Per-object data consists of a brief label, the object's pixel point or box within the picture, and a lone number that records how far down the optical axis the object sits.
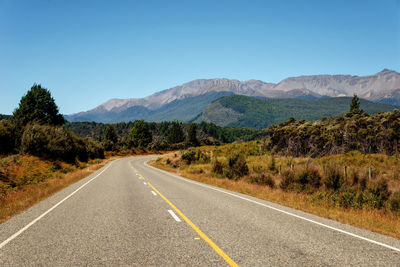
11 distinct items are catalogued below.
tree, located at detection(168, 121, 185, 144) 126.40
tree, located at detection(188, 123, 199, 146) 112.61
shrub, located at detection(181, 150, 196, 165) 42.26
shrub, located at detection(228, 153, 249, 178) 23.12
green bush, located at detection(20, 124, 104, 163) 30.58
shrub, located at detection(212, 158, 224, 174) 26.64
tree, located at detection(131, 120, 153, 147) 109.25
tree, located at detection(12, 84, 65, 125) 52.66
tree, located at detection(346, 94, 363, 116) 87.01
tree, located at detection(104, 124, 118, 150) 103.12
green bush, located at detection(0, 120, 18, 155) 33.03
